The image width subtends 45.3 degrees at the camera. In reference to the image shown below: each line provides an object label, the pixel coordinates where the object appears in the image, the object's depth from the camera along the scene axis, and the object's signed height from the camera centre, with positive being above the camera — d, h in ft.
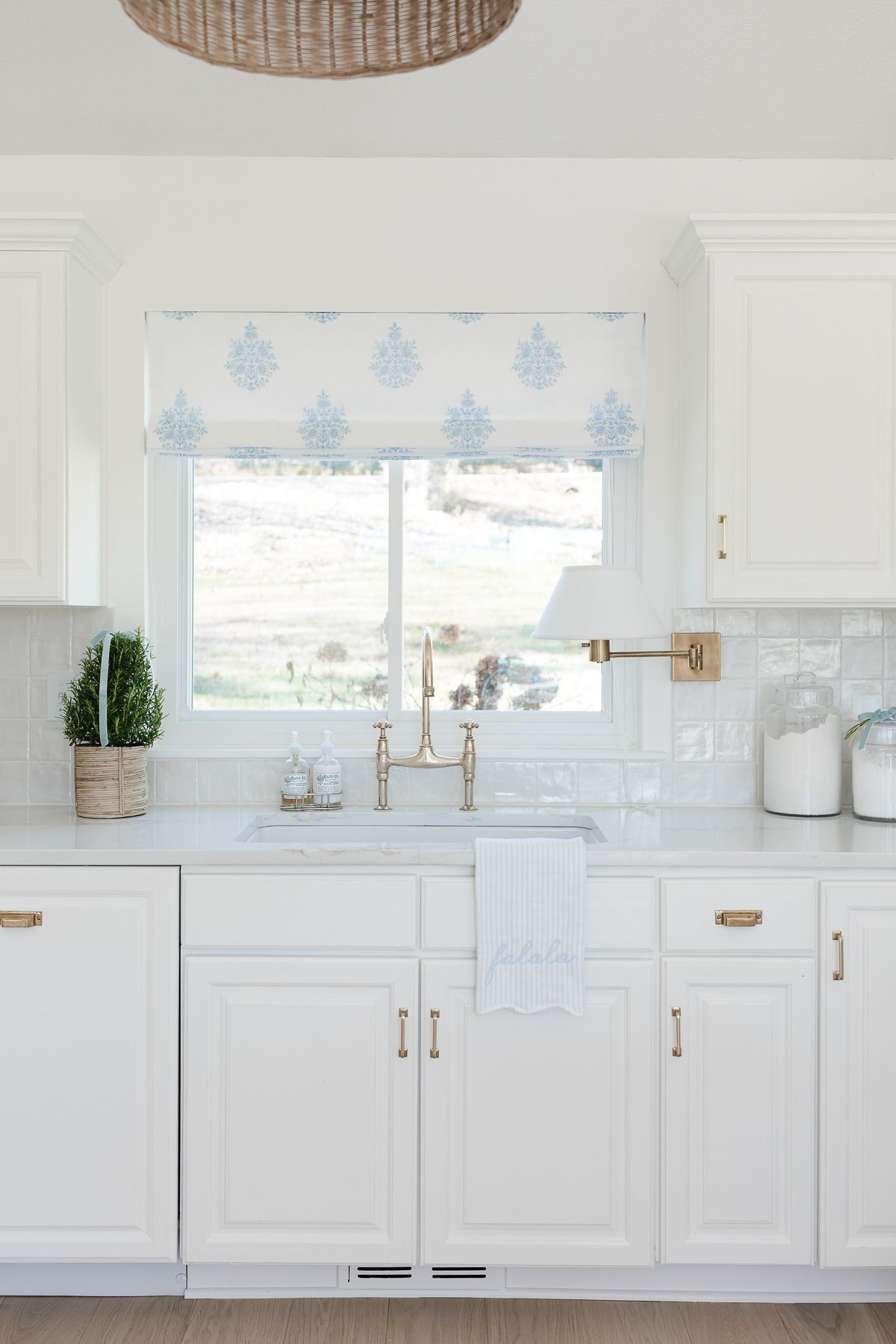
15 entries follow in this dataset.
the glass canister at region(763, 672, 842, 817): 8.24 -0.78
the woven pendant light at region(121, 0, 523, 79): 4.23 +2.50
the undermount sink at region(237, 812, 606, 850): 8.41 -1.34
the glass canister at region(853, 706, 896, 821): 7.97 -0.81
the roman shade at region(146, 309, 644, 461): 8.74 +2.23
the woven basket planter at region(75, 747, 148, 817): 8.13 -0.94
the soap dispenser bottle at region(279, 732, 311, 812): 8.56 -1.03
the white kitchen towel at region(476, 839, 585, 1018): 6.76 -1.63
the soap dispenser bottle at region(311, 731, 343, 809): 8.59 -0.98
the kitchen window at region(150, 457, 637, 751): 9.24 +0.69
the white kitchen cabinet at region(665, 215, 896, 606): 7.79 +1.78
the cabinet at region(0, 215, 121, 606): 7.80 +1.83
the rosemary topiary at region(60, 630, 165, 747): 8.25 -0.34
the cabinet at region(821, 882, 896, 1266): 6.88 -2.64
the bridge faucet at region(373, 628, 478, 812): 8.57 -0.81
